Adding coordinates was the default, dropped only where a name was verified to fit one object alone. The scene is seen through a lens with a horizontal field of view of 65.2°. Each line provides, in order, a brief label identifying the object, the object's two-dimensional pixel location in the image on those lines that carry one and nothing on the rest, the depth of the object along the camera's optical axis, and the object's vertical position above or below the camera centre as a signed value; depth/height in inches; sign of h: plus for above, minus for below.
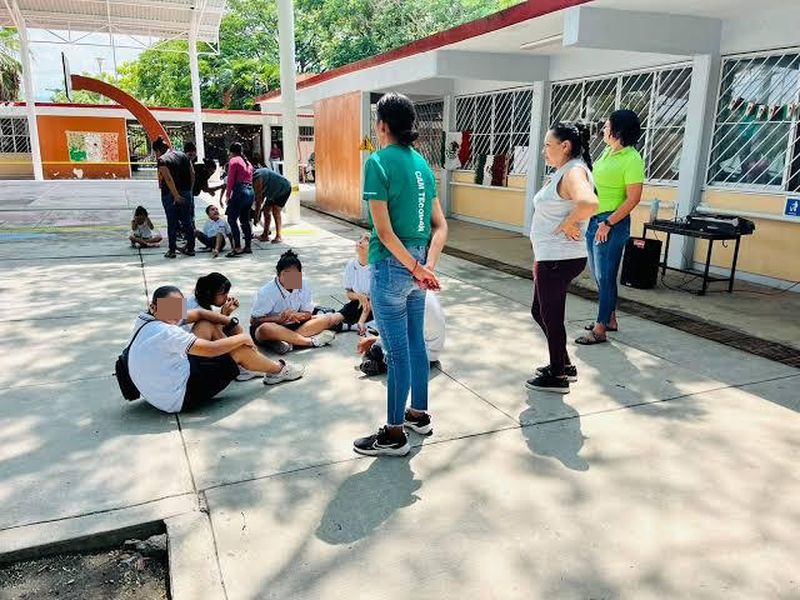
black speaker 277.6 -47.1
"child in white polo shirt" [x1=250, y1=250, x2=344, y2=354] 186.1 -50.2
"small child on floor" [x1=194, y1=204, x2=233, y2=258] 356.8 -47.6
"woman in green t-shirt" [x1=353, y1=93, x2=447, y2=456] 111.9 -17.3
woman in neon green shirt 187.6 -12.9
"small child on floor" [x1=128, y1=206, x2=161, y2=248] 363.3 -49.0
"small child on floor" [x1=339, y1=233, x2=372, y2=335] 198.8 -45.8
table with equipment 256.8 -31.7
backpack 142.2 -51.9
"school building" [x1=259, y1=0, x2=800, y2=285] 272.8 +34.1
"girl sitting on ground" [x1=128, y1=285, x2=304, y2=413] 138.3 -47.2
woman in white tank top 143.2 -16.4
